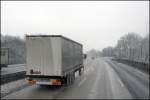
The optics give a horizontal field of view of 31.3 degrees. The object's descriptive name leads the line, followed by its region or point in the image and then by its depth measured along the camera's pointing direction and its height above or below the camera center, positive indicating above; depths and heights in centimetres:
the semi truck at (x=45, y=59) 1630 -40
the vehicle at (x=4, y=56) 3438 -44
